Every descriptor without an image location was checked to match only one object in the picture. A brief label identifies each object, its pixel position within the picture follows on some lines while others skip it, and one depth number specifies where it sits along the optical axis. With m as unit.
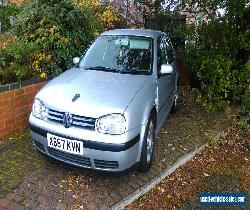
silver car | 3.86
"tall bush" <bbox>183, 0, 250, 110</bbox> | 7.16
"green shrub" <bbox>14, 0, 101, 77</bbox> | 6.50
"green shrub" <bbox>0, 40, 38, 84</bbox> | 5.52
